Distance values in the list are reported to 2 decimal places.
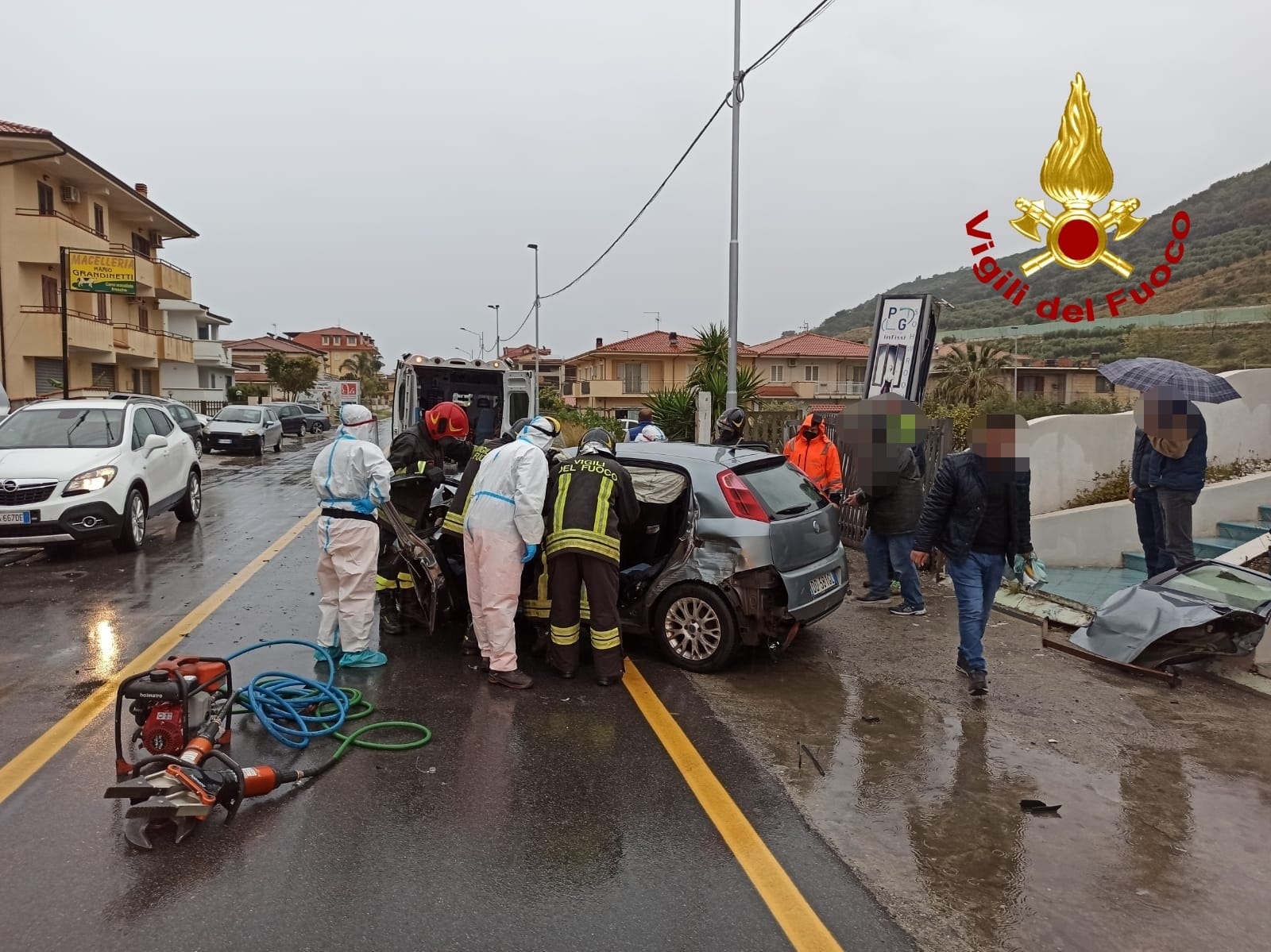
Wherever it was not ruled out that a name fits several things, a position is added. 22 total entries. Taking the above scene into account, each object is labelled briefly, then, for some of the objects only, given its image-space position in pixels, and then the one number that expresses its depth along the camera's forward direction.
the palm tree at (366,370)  105.25
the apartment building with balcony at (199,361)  50.31
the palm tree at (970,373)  33.47
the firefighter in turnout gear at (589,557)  5.61
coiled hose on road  4.59
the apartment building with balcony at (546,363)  92.44
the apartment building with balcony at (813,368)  55.12
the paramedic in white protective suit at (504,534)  5.54
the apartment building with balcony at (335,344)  144.25
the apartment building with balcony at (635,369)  57.94
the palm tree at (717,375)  20.00
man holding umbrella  6.16
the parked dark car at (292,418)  40.91
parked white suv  9.05
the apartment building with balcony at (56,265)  29.69
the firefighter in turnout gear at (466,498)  5.93
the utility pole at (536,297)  42.06
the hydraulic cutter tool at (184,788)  3.51
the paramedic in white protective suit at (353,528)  5.80
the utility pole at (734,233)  14.18
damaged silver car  5.88
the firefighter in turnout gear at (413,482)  6.66
